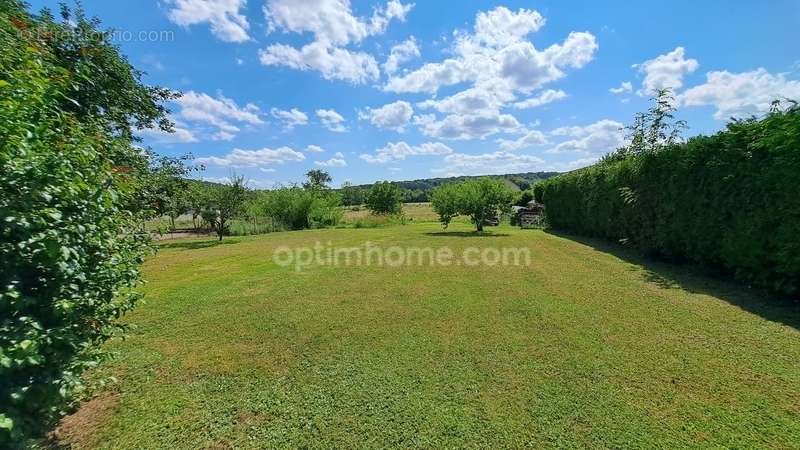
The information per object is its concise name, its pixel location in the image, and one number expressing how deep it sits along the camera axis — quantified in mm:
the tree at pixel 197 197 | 16078
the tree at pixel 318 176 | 54281
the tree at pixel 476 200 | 16328
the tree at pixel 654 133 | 10086
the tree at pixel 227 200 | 17906
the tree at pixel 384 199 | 38531
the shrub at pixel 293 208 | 24703
